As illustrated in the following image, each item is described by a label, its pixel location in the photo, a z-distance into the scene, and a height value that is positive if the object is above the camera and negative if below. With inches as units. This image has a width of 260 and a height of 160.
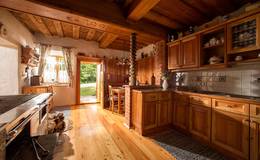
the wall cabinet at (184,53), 101.7 +25.2
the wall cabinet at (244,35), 68.8 +29.2
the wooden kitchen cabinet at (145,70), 168.4 +15.0
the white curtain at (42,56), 170.1 +33.3
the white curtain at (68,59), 183.3 +30.9
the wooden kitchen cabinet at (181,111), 98.0 -28.6
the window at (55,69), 181.9 +15.7
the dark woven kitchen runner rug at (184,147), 71.9 -47.8
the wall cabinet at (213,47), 88.4 +27.1
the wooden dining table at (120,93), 156.9 -19.2
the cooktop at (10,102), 46.7 -11.9
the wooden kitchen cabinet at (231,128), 64.5 -29.4
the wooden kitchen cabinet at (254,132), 60.2 -27.6
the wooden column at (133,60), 118.1 +19.7
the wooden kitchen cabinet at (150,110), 98.7 -28.1
